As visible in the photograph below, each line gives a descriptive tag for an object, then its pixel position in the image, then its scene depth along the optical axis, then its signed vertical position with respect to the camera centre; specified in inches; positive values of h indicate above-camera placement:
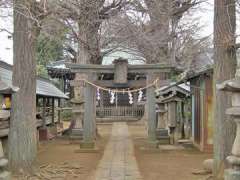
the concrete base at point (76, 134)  714.2 -35.9
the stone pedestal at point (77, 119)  719.1 -9.6
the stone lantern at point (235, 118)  255.9 -3.4
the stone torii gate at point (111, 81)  565.0 +45.5
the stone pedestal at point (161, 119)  691.4 -10.0
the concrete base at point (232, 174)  256.8 -39.4
